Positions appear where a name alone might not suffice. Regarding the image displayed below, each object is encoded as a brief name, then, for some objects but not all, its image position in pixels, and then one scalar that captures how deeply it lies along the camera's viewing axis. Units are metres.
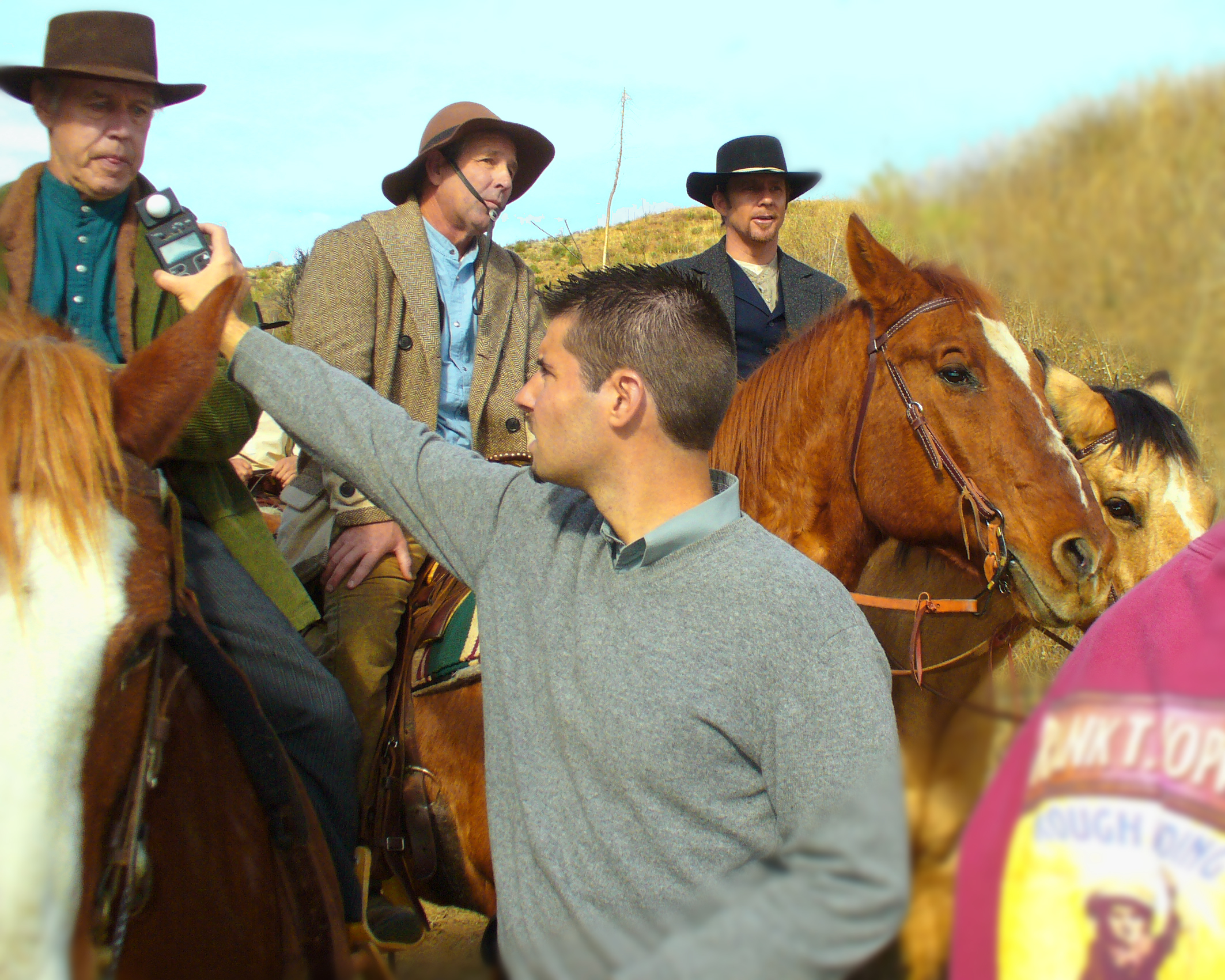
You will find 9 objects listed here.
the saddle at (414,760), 3.09
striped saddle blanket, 3.10
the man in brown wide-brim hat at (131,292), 2.42
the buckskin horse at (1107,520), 3.76
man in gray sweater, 1.68
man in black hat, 4.78
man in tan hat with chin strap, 3.22
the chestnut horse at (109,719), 1.41
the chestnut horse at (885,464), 3.01
